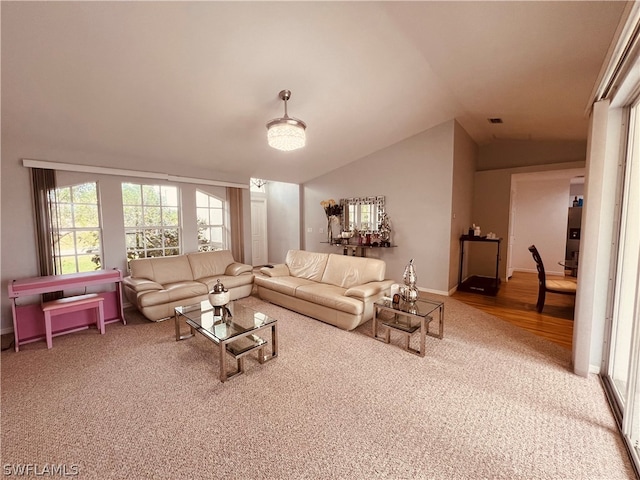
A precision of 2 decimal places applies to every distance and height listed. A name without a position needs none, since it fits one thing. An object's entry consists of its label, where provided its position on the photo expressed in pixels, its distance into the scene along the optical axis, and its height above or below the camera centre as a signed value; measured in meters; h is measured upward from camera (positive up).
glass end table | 2.72 -1.03
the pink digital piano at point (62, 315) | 2.95 -0.98
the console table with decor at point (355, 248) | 5.56 -0.53
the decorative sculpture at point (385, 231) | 5.40 -0.14
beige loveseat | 3.60 -0.88
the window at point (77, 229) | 3.72 -0.06
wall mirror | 5.59 +0.24
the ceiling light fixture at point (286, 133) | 2.76 +0.95
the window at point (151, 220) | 4.39 +0.08
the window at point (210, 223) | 5.35 +0.03
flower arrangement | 6.07 +0.39
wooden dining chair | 3.68 -0.88
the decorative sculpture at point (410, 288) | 3.07 -0.74
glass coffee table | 2.32 -0.99
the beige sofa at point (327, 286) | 3.28 -0.90
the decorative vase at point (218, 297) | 2.79 -0.76
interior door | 7.80 -0.14
